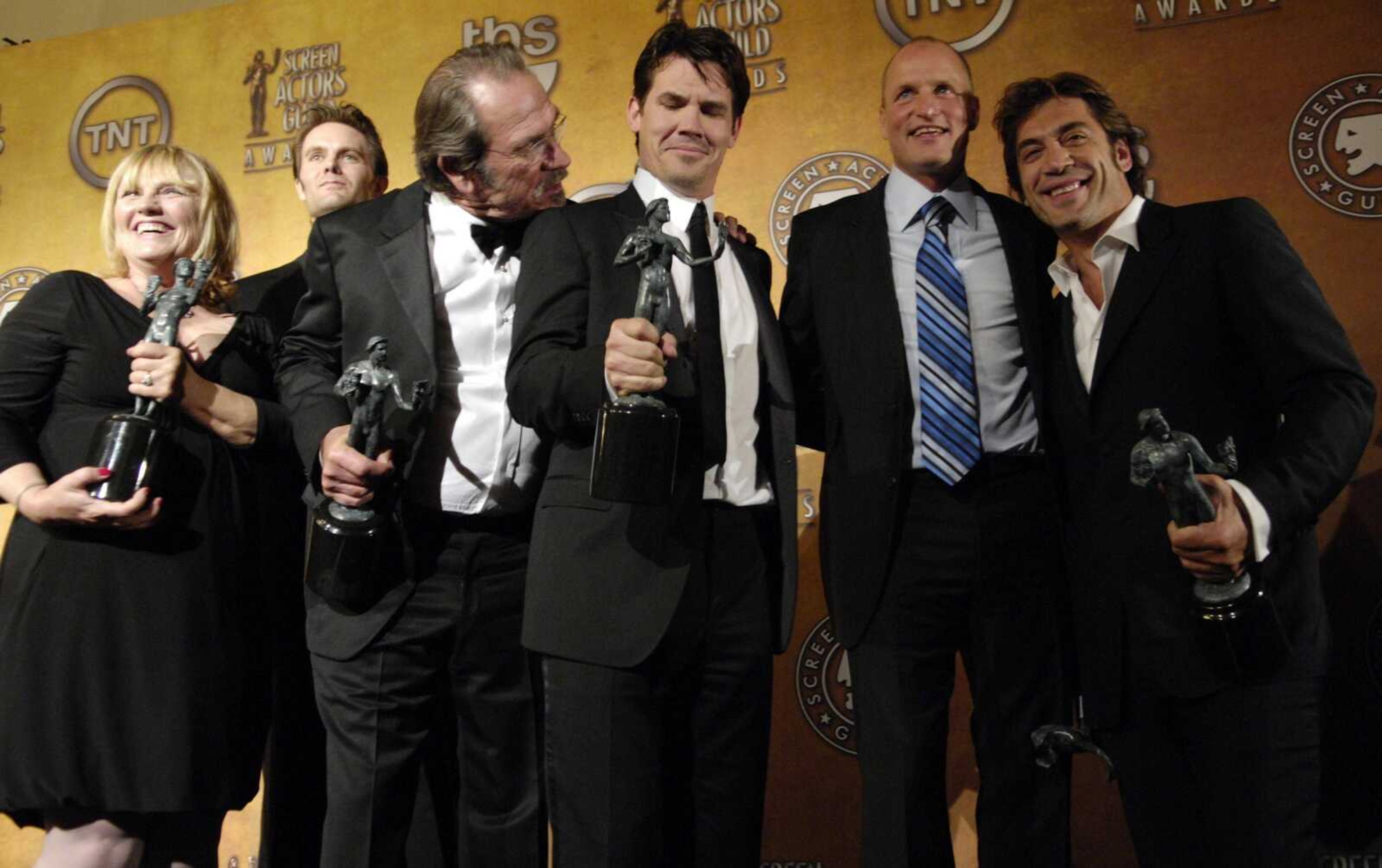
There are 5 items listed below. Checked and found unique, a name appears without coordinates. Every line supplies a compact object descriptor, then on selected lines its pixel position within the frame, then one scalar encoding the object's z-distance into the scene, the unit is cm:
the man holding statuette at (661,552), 158
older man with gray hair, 178
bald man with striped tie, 185
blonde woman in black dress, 194
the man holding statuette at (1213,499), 158
